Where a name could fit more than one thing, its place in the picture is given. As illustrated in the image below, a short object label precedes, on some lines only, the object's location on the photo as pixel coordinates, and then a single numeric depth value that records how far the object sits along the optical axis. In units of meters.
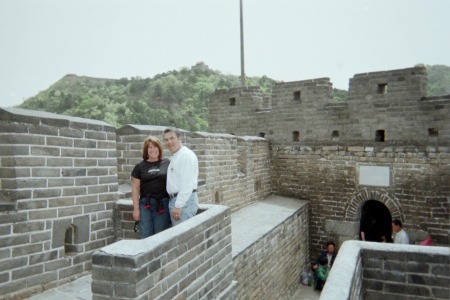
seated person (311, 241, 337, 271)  9.45
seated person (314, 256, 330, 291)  8.91
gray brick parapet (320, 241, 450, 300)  3.50
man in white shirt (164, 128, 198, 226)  3.84
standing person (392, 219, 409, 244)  7.58
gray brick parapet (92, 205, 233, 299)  2.56
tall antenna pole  19.68
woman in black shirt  4.07
